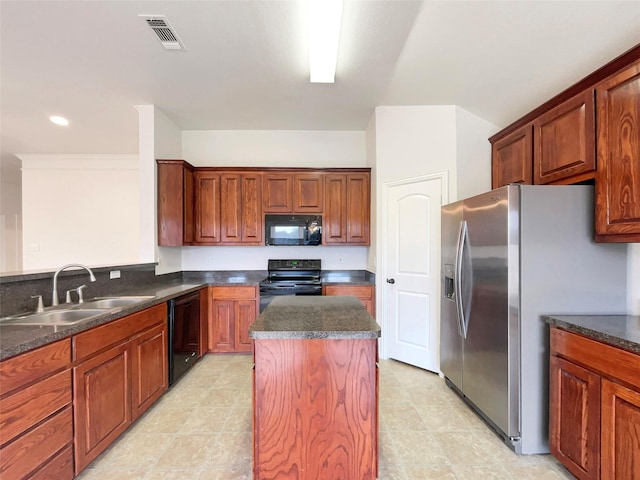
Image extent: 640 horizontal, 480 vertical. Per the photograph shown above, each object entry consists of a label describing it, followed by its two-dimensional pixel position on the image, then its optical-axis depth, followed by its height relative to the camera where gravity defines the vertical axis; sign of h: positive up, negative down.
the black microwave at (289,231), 3.58 +0.10
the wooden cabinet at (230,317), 3.36 -0.94
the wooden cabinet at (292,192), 3.63 +0.61
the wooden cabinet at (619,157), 1.53 +0.46
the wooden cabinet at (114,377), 1.57 -0.91
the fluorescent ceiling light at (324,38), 1.61 +1.35
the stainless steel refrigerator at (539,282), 1.78 -0.28
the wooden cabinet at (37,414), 1.21 -0.82
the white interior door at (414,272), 2.89 -0.36
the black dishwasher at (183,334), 2.55 -0.94
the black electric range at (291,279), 3.31 -0.53
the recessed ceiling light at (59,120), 3.55 +1.56
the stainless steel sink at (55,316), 1.70 -0.50
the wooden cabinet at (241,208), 3.62 +0.40
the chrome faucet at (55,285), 1.95 -0.32
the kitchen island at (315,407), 1.44 -0.87
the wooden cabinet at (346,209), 3.64 +0.39
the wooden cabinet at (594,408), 1.28 -0.87
